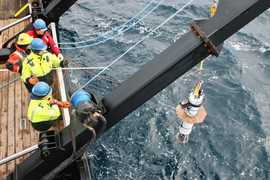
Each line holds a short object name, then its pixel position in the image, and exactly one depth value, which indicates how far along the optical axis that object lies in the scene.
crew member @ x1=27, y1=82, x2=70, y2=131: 7.54
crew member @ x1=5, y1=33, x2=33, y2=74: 9.82
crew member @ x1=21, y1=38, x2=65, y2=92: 9.09
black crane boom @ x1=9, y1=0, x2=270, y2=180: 5.54
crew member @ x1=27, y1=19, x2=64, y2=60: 10.33
